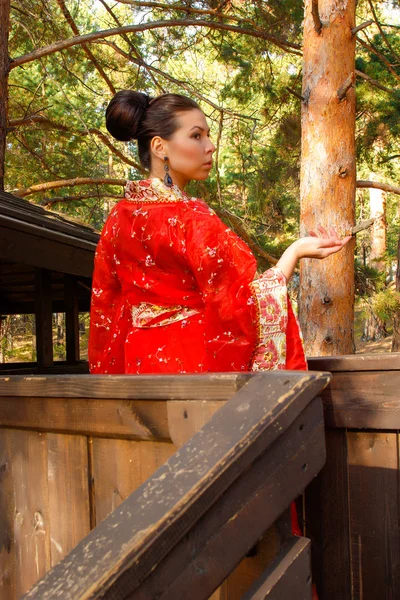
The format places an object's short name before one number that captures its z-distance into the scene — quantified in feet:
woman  7.15
